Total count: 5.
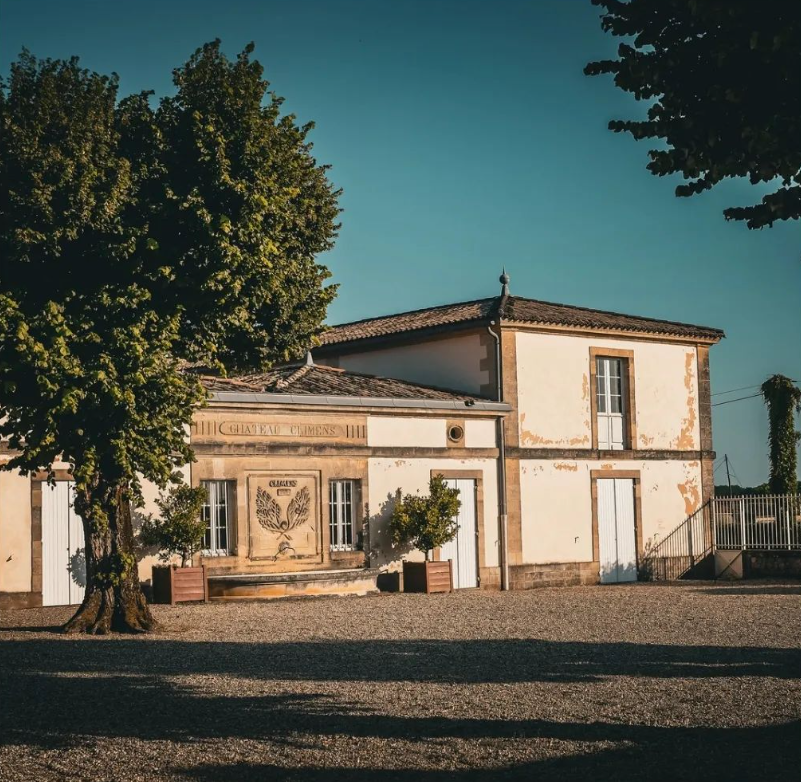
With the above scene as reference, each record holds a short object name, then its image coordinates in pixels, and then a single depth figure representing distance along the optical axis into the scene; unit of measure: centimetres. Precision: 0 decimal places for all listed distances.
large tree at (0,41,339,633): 1248
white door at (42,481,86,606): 1712
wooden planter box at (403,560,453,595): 1988
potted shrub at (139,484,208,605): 1741
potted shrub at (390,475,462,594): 1988
